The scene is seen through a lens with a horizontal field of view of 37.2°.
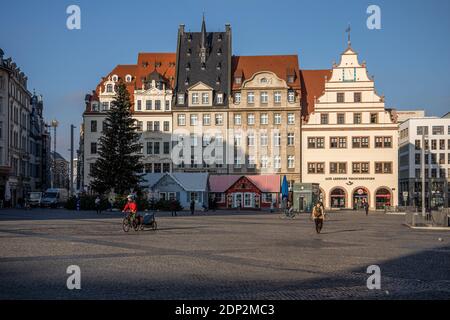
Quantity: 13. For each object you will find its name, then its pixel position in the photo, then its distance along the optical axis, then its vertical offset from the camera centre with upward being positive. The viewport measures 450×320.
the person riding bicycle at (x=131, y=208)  31.00 -0.73
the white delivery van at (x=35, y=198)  78.19 -0.80
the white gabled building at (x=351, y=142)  74.88 +5.82
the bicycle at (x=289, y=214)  50.88 -1.57
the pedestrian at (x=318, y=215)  30.77 -0.99
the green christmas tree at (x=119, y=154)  64.81 +3.74
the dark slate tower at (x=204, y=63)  80.50 +16.08
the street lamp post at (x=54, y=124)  92.38 +9.35
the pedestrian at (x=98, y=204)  56.89 -1.08
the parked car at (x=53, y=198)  78.44 -0.76
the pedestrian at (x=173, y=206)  58.38 -1.22
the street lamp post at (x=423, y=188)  44.31 +0.37
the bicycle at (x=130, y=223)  30.63 -1.42
